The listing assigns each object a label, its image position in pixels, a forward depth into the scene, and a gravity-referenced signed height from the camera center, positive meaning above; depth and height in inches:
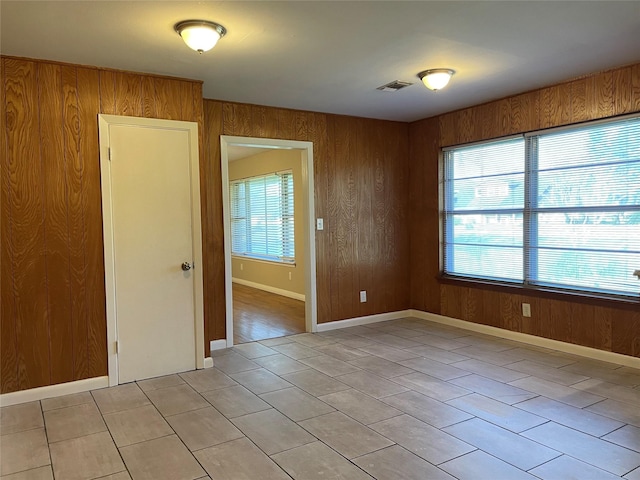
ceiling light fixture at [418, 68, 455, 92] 142.6 +45.1
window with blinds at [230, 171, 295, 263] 295.1 +3.9
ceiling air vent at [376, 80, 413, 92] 157.5 +47.5
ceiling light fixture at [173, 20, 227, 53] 105.2 +44.7
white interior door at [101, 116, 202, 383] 139.7 -7.4
